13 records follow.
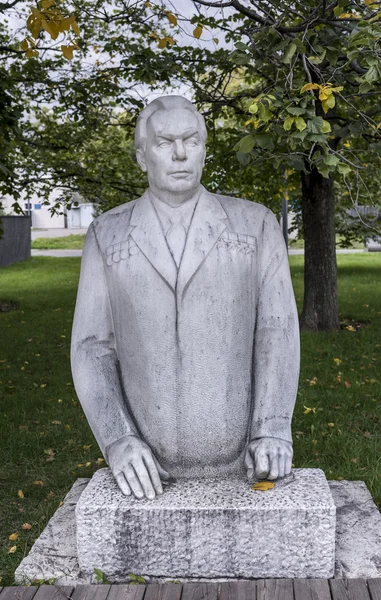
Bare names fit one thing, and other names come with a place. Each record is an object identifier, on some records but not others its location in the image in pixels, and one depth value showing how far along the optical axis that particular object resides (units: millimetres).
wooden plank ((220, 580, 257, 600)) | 2801
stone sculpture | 3014
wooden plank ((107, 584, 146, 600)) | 2842
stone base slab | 2992
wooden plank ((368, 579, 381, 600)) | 2762
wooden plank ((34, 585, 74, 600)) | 2885
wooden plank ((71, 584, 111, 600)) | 2857
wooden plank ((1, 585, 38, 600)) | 2933
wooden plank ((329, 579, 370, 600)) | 2775
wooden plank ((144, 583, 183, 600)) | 2824
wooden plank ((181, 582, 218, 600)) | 2814
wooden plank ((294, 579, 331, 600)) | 2789
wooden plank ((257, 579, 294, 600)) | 2801
